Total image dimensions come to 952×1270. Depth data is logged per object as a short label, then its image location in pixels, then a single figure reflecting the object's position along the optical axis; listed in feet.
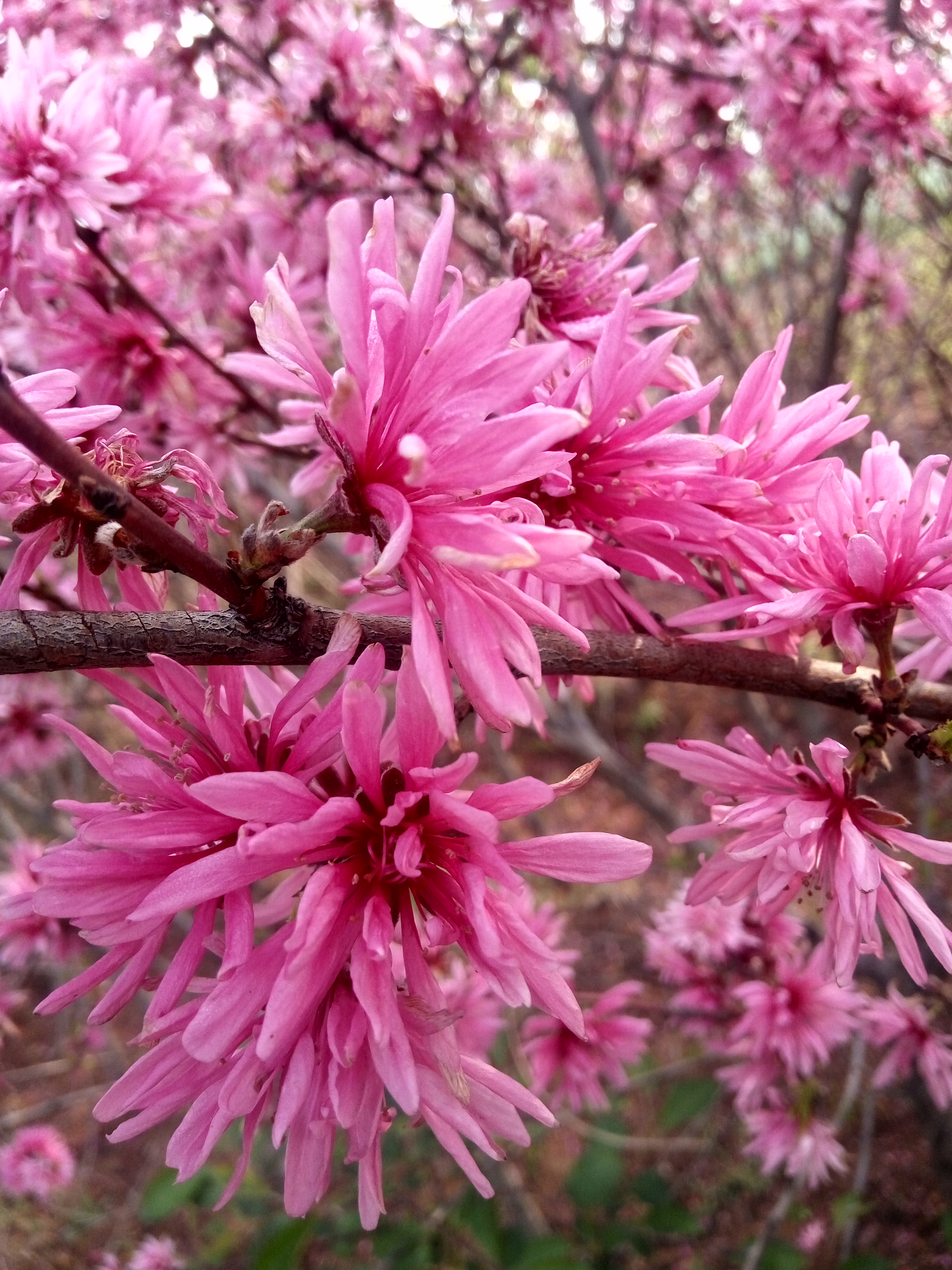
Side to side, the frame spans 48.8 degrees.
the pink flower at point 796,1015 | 0.73
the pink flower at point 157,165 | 0.62
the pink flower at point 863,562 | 0.36
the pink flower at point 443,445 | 0.30
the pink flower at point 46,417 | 0.34
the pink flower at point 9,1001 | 1.15
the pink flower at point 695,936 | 0.84
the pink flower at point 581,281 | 0.43
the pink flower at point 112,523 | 0.34
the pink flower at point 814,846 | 0.36
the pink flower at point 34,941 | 0.89
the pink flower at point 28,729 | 1.08
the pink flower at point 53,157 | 0.52
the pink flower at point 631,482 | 0.36
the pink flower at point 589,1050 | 0.85
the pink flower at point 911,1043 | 0.73
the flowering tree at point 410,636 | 0.31
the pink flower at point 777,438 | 0.39
